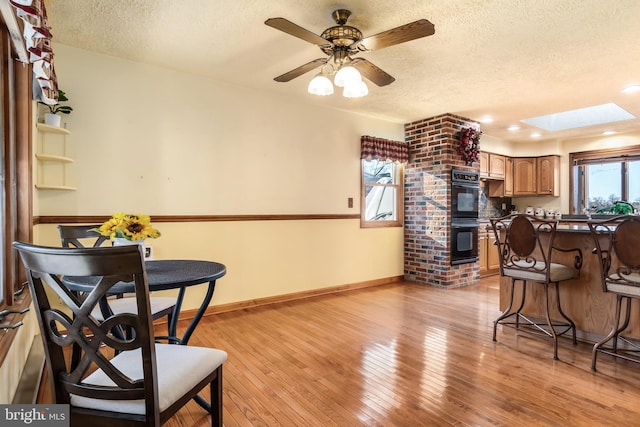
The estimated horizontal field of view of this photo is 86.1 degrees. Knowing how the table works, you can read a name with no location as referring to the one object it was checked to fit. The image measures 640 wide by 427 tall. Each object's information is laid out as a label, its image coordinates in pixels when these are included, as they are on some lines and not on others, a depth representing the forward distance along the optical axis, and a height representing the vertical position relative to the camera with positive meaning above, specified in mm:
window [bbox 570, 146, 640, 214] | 5574 +604
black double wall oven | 4766 -39
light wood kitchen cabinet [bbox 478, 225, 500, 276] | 5434 -643
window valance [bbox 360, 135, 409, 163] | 4637 +892
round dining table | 1474 -317
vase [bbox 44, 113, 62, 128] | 2631 +710
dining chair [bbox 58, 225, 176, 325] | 1961 -557
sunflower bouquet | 1748 -84
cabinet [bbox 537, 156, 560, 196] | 6184 +697
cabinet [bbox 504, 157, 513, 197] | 6320 +685
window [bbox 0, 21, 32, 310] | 1683 +268
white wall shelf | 2650 +409
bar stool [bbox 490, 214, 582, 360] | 2598 -419
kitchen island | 2611 -661
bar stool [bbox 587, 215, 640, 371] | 2121 -384
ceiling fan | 1992 +1093
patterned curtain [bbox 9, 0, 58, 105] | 1303 +743
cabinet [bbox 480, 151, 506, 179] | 5865 +851
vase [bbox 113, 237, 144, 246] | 1775 -153
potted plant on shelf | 2635 +804
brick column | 4691 +181
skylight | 4938 +1476
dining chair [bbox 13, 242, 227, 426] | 966 -411
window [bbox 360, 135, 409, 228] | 4715 +467
